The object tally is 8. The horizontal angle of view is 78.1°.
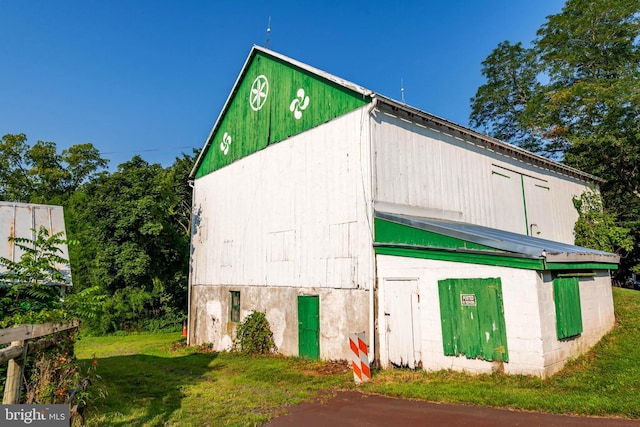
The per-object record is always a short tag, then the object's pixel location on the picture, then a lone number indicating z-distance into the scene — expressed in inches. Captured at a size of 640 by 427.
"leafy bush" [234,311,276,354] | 550.9
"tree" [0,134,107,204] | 1359.5
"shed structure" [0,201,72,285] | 313.0
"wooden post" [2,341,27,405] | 177.3
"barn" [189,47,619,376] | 336.8
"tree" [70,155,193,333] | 780.0
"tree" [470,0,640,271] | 919.7
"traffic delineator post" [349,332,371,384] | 362.9
